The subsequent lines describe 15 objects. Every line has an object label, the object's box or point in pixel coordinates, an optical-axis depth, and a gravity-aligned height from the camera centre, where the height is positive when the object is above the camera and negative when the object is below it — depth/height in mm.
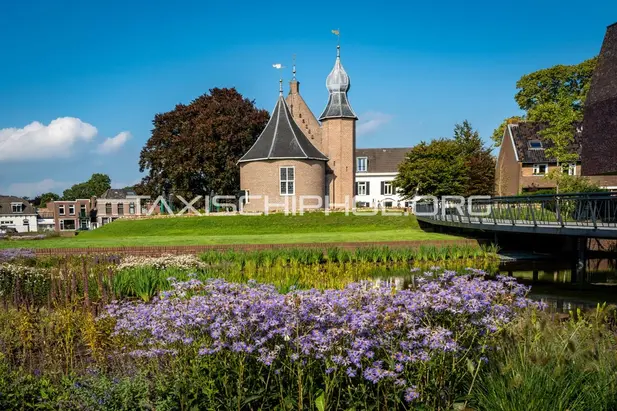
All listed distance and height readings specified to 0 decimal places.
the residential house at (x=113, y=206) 83312 +640
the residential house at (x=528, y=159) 48534 +3663
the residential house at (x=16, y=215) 81188 -444
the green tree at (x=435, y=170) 41344 +2417
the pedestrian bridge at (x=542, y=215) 15375 -475
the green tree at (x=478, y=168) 47094 +2902
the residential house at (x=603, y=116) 28109 +4317
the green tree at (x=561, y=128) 39031 +5065
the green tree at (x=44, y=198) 125631 +3061
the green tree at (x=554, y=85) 50909 +10979
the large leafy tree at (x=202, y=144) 46562 +5476
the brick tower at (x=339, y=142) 47375 +5362
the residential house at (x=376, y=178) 68812 +3264
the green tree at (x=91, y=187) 117438 +4889
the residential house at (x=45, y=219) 87819 -1157
